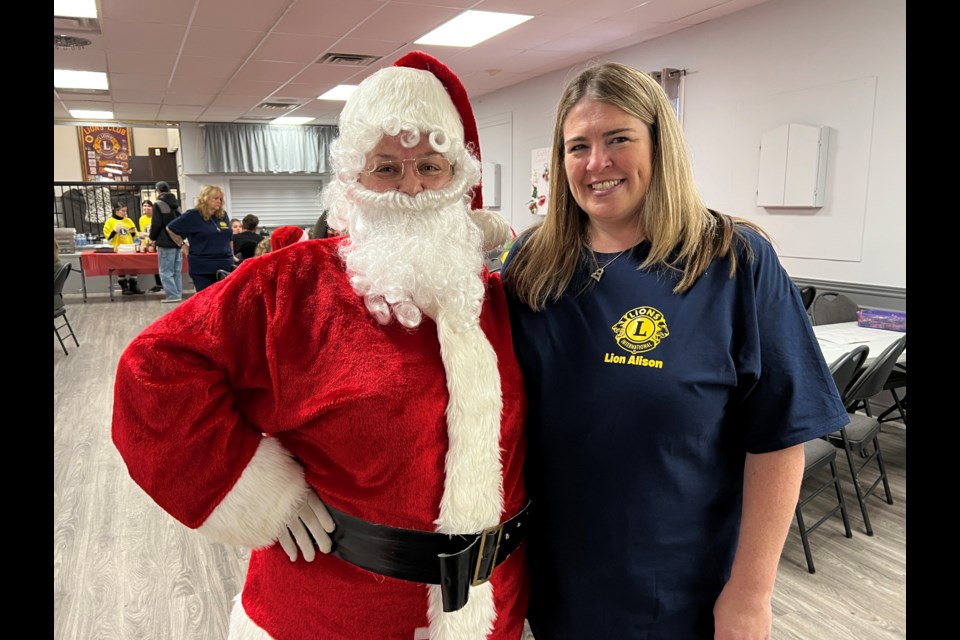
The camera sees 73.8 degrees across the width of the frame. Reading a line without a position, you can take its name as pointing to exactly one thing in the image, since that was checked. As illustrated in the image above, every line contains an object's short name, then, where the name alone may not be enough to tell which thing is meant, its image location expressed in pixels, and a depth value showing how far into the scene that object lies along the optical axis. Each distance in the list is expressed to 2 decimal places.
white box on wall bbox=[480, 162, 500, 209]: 8.97
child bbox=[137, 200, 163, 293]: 9.38
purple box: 3.84
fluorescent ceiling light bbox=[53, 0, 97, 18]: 4.84
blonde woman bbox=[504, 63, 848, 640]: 1.13
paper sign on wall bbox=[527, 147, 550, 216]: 7.82
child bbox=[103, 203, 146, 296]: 9.75
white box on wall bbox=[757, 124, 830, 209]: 4.66
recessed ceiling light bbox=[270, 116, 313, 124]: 11.53
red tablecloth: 9.13
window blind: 13.20
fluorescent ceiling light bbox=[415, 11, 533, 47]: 5.32
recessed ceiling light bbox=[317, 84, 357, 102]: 8.41
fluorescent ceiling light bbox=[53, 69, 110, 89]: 7.30
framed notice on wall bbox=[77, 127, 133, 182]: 14.59
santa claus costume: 1.01
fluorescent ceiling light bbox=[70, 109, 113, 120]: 10.14
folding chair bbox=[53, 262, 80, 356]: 5.93
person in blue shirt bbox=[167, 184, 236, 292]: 7.39
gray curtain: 12.10
